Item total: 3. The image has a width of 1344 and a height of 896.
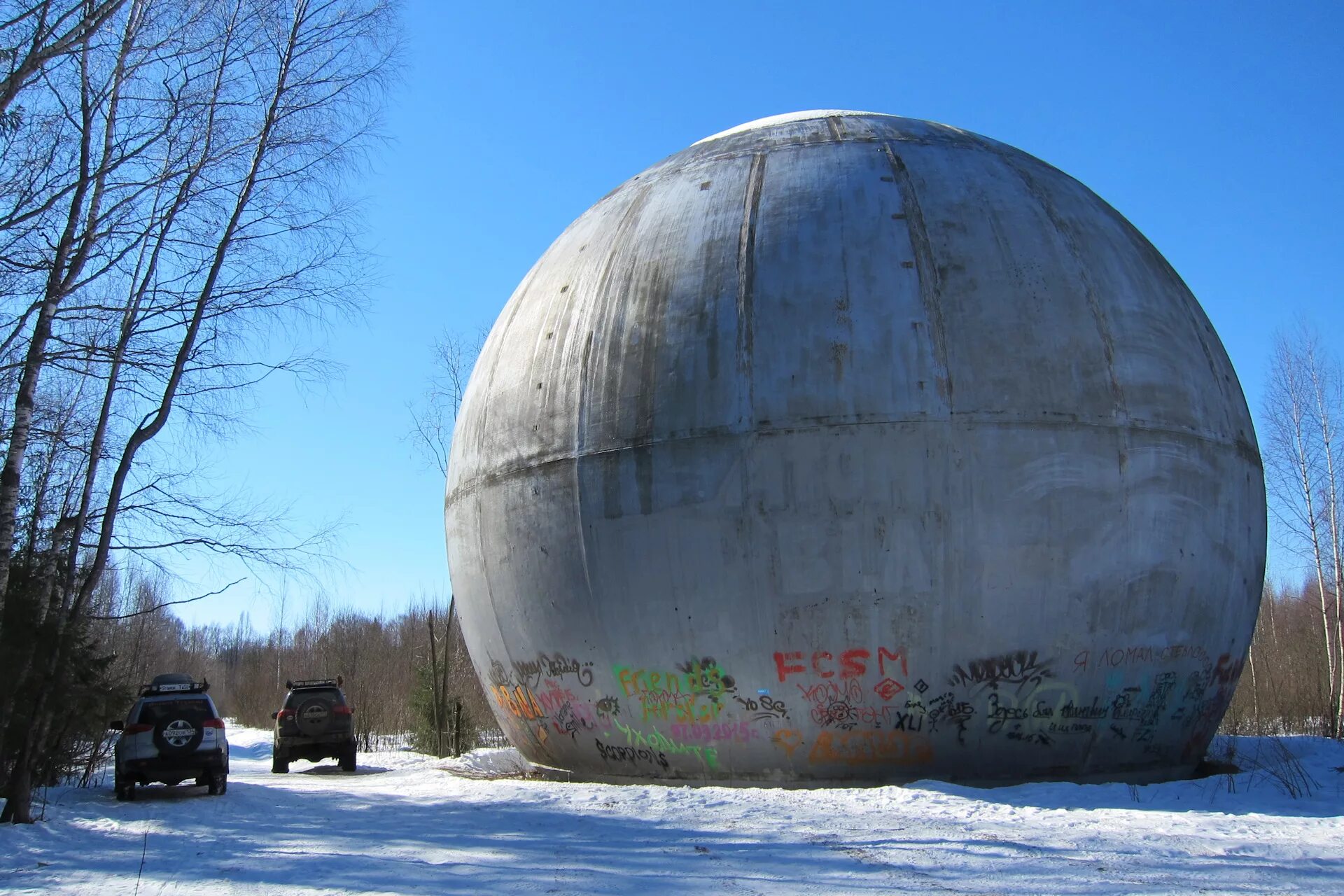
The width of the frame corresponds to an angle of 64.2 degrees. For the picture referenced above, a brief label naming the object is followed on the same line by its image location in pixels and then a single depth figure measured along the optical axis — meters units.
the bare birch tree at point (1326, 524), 23.52
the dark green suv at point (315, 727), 19.28
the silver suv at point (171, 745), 13.52
